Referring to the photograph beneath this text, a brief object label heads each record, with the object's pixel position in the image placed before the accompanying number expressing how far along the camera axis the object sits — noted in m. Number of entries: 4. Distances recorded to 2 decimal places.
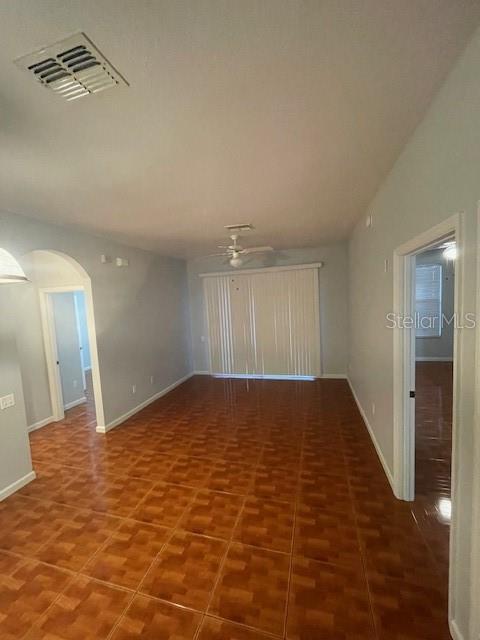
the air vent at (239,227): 3.50
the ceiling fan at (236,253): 3.52
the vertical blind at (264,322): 5.60
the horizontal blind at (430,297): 6.24
